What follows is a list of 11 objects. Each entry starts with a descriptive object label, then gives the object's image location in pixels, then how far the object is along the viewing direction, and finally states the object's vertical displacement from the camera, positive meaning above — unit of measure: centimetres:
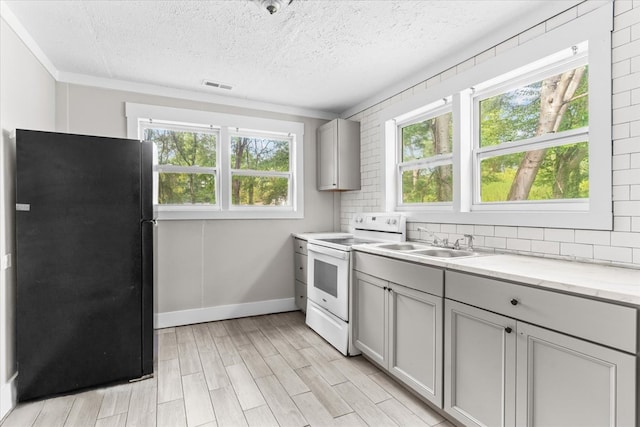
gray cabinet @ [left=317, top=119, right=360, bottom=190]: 380 +67
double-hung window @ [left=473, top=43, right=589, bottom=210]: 199 +52
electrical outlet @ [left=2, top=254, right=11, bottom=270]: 199 -32
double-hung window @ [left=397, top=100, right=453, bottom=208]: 292 +50
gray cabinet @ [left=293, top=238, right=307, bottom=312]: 371 -72
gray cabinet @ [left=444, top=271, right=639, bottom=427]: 118 -64
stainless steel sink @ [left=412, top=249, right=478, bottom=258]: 232 -31
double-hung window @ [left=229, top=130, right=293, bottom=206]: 384 +52
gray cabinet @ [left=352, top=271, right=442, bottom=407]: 195 -83
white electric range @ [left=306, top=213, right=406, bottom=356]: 277 -57
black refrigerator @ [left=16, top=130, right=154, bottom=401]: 210 -35
